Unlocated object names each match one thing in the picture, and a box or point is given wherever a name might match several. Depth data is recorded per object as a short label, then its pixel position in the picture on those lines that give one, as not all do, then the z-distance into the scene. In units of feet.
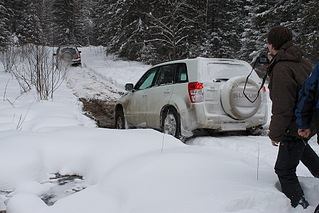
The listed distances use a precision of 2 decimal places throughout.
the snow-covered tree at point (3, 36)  63.87
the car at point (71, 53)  71.92
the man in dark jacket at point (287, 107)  8.02
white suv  16.48
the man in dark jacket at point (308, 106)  7.08
